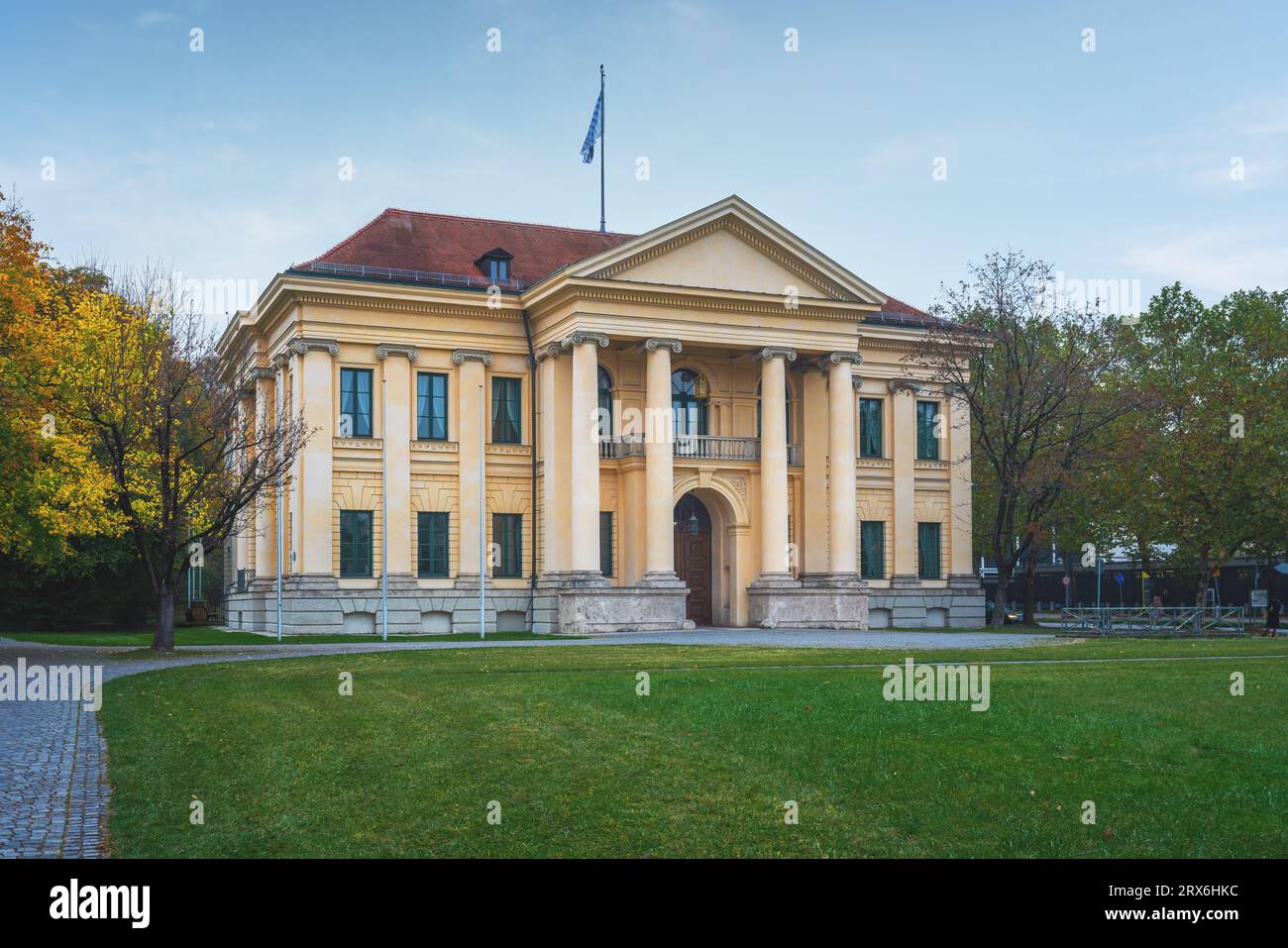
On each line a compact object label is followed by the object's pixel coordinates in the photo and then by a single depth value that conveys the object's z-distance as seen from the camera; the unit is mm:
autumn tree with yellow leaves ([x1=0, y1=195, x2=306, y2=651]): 31141
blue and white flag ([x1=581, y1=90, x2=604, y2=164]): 52750
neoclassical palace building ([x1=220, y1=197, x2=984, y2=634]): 45312
